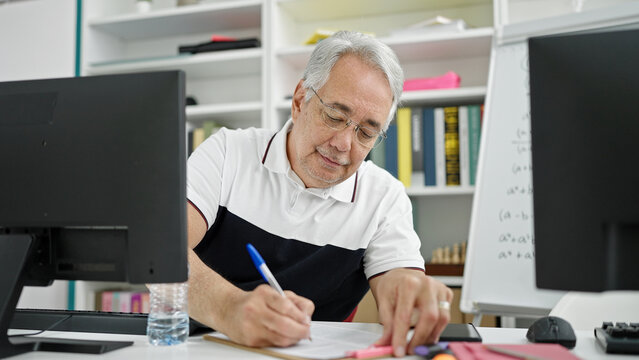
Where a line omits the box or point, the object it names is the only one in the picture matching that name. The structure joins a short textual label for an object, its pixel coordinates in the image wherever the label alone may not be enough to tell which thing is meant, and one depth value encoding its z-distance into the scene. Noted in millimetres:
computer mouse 880
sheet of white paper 812
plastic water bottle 931
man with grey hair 1310
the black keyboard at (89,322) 1011
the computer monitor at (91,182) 824
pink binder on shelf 2342
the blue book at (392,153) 2354
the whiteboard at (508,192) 2004
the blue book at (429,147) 2314
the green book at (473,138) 2264
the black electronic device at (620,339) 827
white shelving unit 2434
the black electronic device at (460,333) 902
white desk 823
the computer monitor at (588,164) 696
